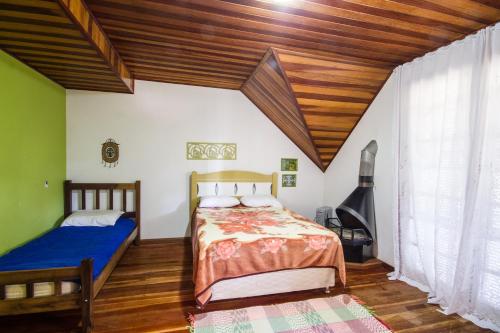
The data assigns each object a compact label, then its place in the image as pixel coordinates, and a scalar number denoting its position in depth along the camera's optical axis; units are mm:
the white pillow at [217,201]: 3801
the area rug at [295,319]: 2020
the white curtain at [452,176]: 2055
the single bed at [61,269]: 1767
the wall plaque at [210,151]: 4105
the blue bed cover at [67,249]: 2042
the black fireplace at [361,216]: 3217
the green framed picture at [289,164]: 4524
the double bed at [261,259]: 2277
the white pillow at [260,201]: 3922
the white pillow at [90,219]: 3193
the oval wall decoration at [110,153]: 3779
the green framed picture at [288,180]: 4543
